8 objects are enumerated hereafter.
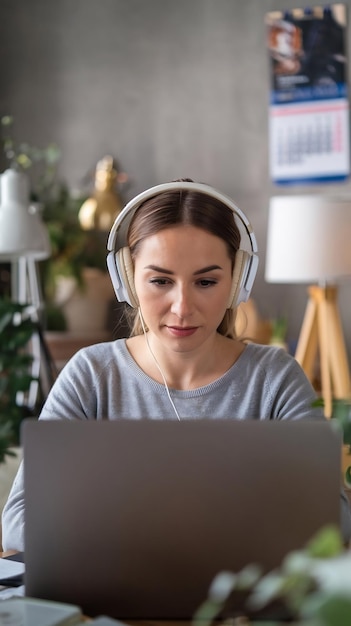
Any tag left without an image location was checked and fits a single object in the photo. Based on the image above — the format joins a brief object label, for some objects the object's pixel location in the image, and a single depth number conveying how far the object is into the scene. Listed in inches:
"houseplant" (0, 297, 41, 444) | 118.8
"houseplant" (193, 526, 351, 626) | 18.0
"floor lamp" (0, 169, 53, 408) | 130.4
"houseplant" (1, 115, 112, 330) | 177.9
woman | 61.3
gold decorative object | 186.9
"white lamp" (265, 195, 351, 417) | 135.3
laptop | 36.3
